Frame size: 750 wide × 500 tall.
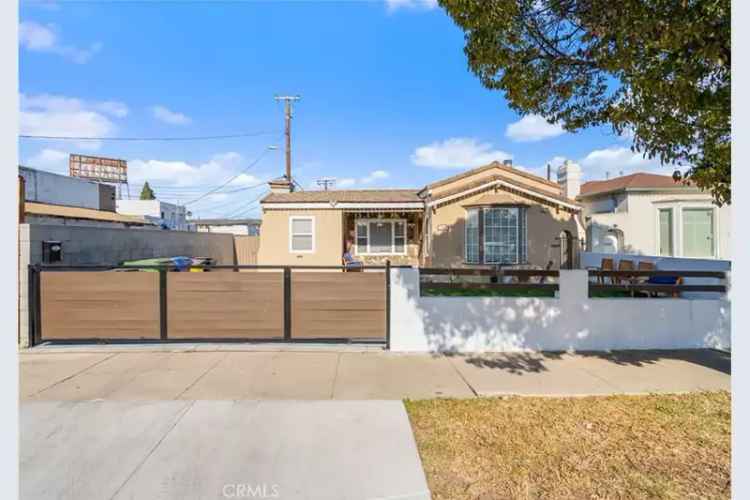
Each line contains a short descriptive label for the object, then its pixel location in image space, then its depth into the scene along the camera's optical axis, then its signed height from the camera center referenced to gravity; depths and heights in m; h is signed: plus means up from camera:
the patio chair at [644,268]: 9.46 -0.49
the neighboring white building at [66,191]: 23.86 +4.51
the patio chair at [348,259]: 16.14 -0.34
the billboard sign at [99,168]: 51.34 +11.54
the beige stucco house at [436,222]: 14.40 +1.21
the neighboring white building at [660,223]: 14.46 +1.08
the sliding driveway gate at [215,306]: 6.79 -0.98
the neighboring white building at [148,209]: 40.41 +4.75
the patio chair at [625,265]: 11.45 -0.45
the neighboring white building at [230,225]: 46.12 +3.34
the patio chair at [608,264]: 12.27 -0.45
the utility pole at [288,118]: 25.08 +9.02
